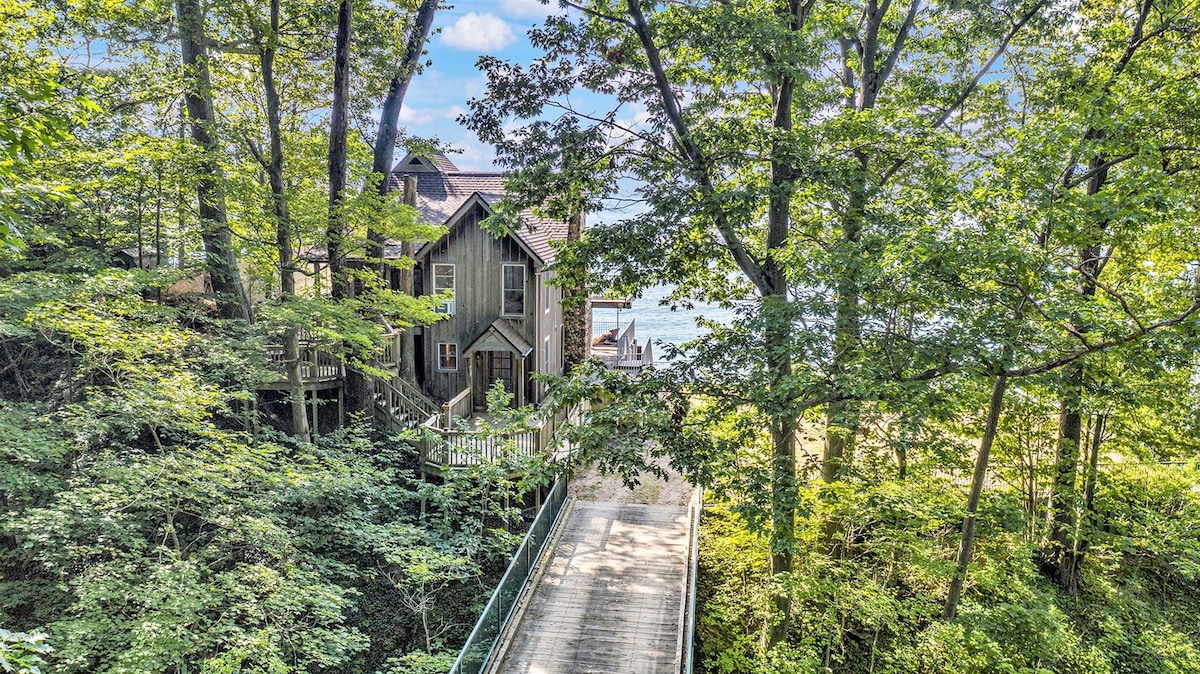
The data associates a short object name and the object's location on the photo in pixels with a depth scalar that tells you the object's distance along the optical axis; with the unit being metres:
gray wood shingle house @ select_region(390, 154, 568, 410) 17.84
